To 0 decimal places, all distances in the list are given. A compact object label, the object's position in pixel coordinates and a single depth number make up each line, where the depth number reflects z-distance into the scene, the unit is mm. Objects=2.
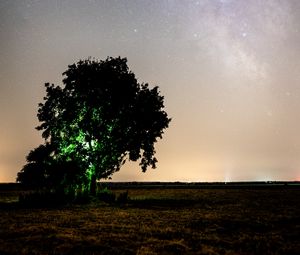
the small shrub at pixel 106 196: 33836
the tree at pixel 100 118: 35422
